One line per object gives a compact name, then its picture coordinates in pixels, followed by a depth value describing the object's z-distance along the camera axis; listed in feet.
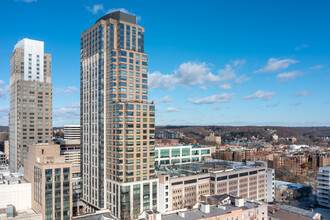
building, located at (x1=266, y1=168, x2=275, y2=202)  463.83
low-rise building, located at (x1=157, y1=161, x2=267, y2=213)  349.00
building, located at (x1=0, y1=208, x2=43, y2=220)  259.49
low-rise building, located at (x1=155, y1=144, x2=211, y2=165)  532.73
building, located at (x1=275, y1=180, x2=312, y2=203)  472.85
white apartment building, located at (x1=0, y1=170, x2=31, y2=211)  303.27
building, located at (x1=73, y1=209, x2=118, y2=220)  208.64
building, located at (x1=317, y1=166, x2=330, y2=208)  419.54
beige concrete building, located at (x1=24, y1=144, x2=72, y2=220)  283.59
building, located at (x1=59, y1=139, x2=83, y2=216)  390.62
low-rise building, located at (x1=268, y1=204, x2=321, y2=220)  235.20
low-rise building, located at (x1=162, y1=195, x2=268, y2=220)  218.38
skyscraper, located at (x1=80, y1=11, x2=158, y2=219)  316.60
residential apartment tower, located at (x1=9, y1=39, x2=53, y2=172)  525.34
